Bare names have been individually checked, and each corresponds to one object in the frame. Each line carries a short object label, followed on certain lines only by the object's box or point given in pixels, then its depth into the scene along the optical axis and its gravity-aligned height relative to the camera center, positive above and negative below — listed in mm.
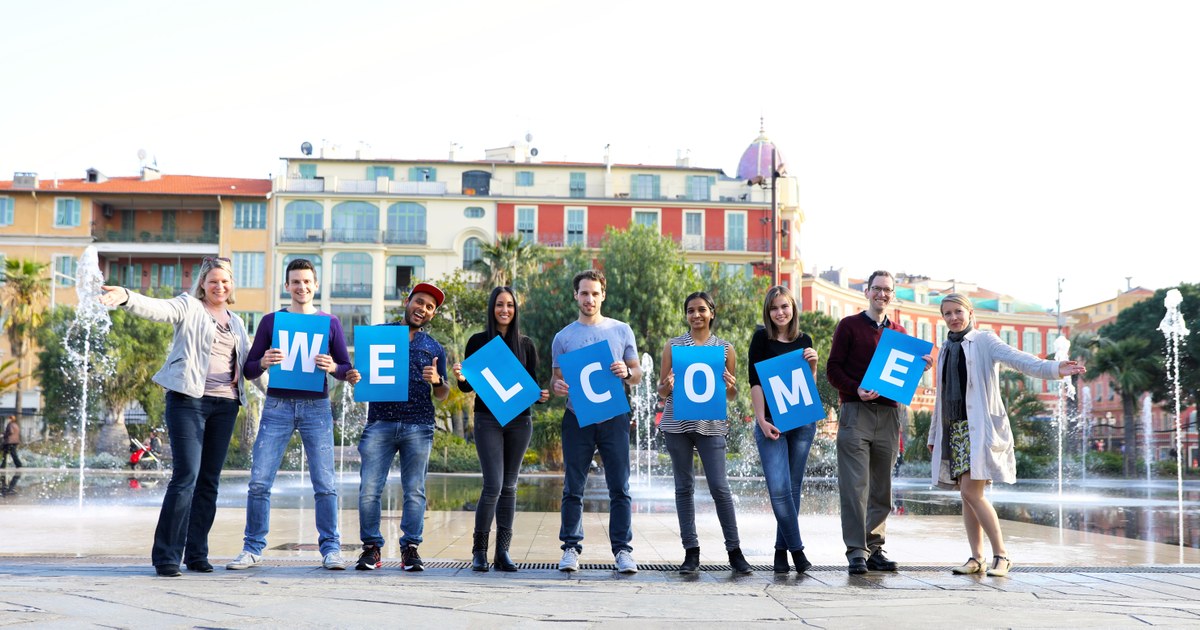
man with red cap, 7039 -355
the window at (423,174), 62969 +11502
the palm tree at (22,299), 46750 +3355
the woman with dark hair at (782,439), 7070 -318
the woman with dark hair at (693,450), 7098 -382
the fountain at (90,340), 44250 +1722
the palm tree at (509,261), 49219 +5352
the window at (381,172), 62938 +11589
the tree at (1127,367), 39719 +905
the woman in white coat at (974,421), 7051 -185
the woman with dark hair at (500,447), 7023 -378
